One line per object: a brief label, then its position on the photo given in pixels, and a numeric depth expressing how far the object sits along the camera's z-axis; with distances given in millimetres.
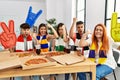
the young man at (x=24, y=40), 2303
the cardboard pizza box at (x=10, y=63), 1491
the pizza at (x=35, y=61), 1577
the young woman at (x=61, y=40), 2297
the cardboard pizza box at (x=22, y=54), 1970
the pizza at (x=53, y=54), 1955
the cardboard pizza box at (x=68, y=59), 1664
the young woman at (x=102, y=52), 1985
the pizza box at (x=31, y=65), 1496
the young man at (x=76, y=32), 2412
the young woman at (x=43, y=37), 2411
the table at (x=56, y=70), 1492
